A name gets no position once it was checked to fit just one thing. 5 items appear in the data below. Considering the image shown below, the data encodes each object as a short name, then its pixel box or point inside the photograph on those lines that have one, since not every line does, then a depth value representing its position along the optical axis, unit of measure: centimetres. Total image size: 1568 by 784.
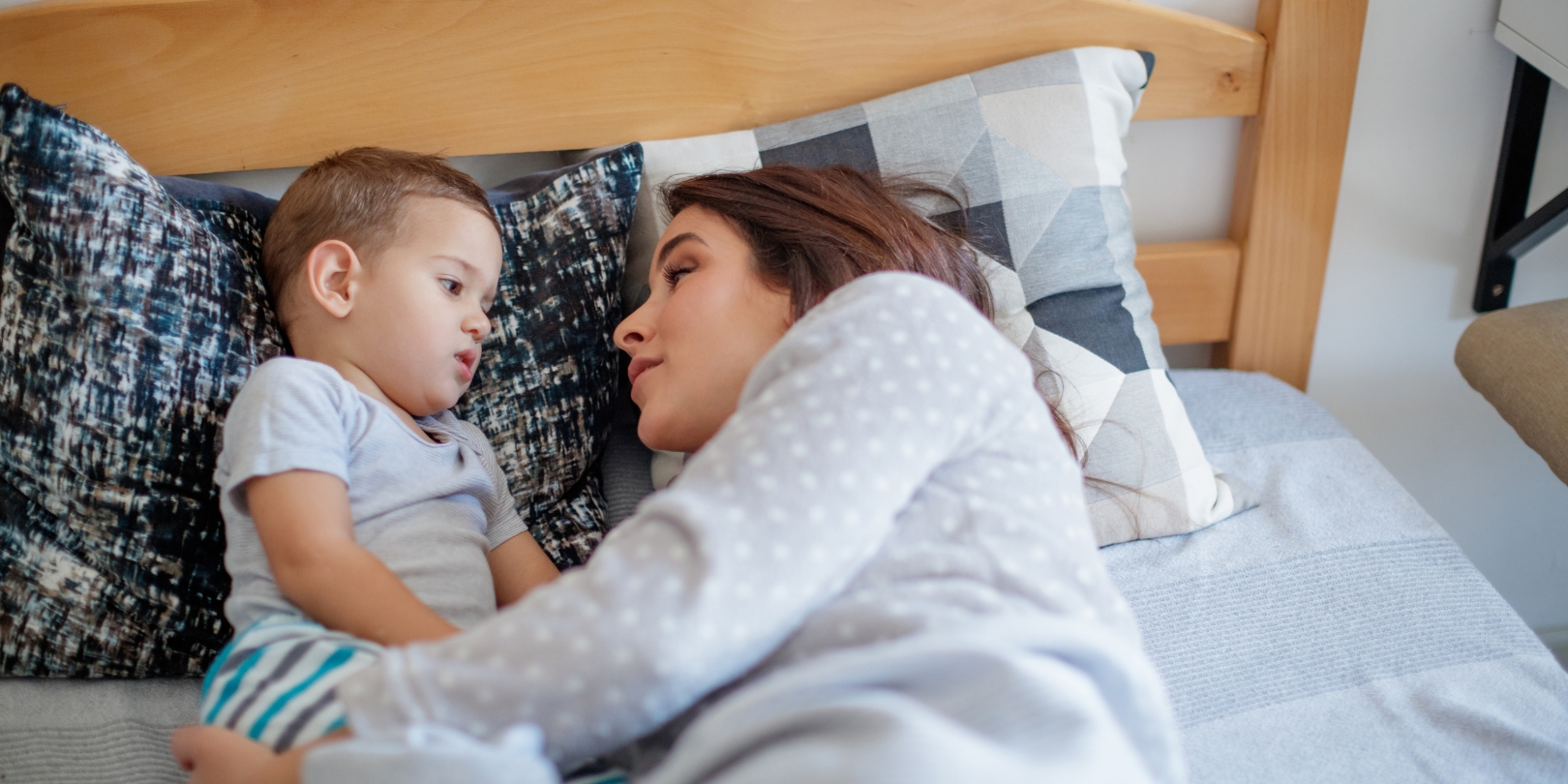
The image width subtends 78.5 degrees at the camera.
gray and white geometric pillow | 111
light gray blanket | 85
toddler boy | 75
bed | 88
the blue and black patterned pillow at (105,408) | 88
